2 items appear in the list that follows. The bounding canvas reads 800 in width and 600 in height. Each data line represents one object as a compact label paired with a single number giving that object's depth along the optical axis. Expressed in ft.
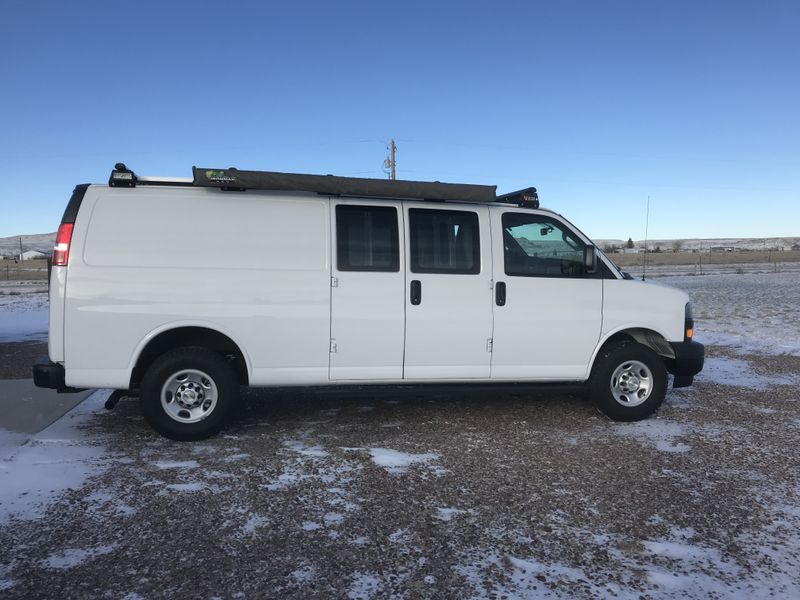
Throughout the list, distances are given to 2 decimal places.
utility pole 103.40
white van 15.05
